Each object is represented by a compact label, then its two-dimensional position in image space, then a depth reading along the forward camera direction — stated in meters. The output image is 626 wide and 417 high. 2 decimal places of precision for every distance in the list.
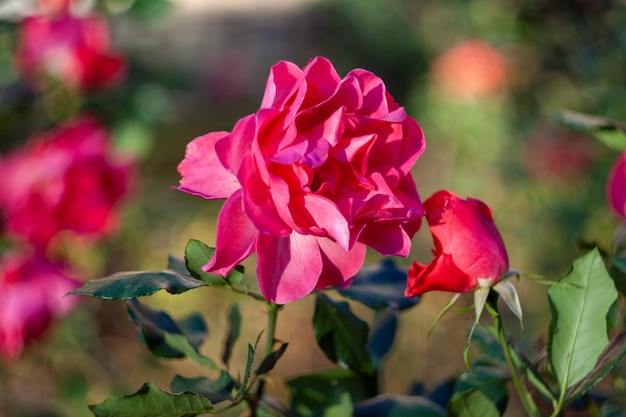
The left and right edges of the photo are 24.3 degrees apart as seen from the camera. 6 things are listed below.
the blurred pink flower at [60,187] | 1.00
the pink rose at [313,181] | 0.54
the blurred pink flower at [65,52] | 1.21
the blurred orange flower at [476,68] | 2.49
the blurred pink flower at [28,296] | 0.95
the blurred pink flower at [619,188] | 0.66
